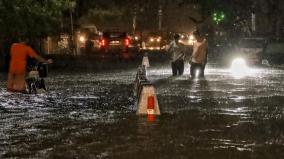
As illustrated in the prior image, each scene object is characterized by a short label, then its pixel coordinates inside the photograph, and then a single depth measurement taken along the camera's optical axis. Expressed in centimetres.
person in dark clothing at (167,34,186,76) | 2964
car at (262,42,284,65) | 4225
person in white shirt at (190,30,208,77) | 2842
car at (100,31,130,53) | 5147
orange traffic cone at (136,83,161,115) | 1567
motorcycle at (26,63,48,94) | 2141
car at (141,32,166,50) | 6388
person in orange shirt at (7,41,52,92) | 2087
